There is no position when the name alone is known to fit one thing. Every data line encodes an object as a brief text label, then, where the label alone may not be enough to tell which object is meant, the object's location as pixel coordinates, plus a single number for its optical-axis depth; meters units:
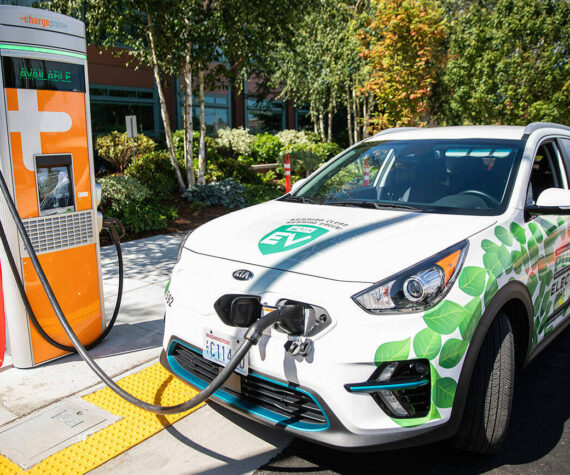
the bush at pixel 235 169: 12.89
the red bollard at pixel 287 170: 9.72
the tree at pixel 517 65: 11.75
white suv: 2.14
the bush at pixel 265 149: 16.81
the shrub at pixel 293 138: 18.67
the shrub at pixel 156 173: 10.09
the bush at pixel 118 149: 12.05
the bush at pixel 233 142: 15.59
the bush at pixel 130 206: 8.34
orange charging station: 3.23
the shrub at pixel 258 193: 10.95
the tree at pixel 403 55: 11.23
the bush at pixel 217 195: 10.35
